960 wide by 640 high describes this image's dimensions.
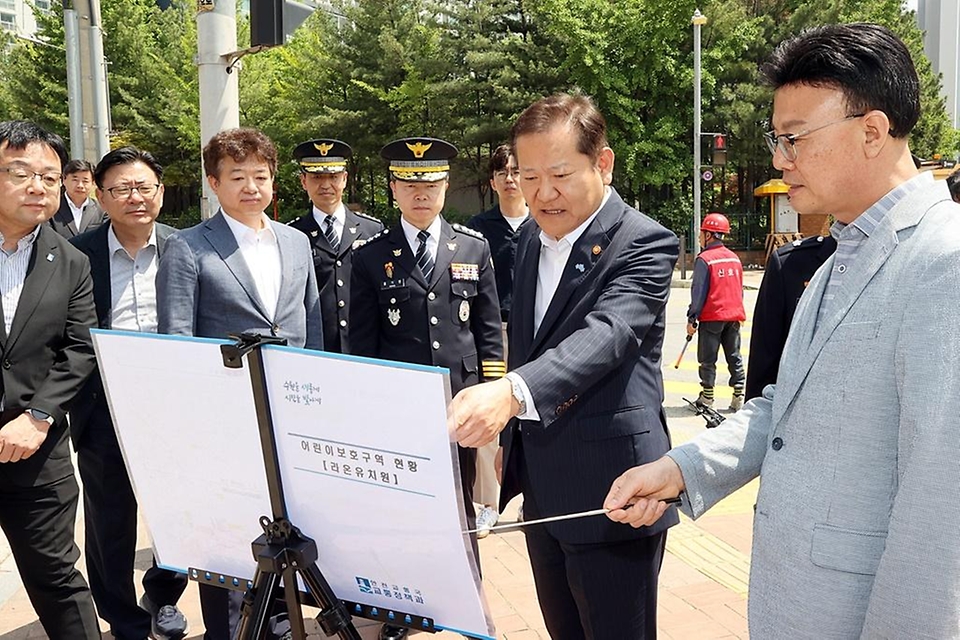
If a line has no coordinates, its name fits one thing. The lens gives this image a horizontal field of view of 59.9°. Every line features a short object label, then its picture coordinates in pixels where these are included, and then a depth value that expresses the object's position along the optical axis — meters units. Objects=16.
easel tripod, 1.60
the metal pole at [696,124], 20.28
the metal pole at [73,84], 9.24
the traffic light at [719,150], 19.09
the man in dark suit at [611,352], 2.30
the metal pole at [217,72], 6.54
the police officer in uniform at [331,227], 4.61
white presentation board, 1.44
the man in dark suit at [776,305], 3.35
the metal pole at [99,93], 8.83
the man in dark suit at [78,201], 6.28
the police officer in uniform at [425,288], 4.04
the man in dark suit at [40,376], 2.88
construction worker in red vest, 7.73
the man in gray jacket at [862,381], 1.41
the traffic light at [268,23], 6.44
